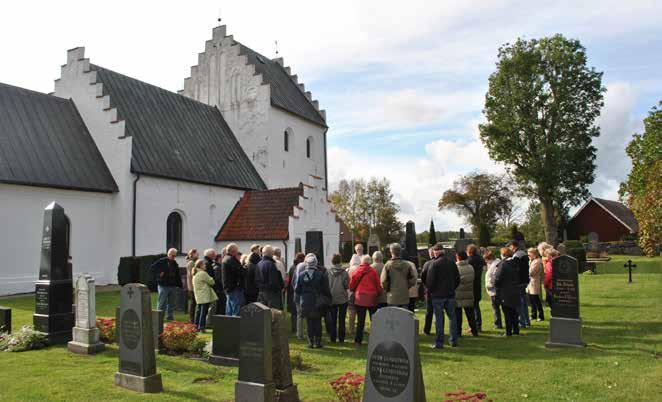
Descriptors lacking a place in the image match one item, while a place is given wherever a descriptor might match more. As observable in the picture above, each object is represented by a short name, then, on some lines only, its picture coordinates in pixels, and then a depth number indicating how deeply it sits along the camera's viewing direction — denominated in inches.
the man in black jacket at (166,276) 452.1
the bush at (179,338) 351.9
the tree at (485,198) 2176.4
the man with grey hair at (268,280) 392.5
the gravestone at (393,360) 197.0
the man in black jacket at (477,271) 420.2
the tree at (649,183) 792.9
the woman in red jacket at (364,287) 378.0
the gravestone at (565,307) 352.5
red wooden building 1939.0
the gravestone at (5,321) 400.5
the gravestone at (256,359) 232.7
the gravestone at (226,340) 318.0
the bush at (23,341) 364.8
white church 699.4
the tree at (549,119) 1398.9
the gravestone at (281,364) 243.0
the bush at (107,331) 387.2
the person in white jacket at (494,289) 431.8
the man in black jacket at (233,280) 410.0
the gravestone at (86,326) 358.0
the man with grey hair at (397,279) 376.5
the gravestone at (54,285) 388.2
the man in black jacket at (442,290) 361.1
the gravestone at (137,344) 272.2
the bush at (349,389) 230.8
